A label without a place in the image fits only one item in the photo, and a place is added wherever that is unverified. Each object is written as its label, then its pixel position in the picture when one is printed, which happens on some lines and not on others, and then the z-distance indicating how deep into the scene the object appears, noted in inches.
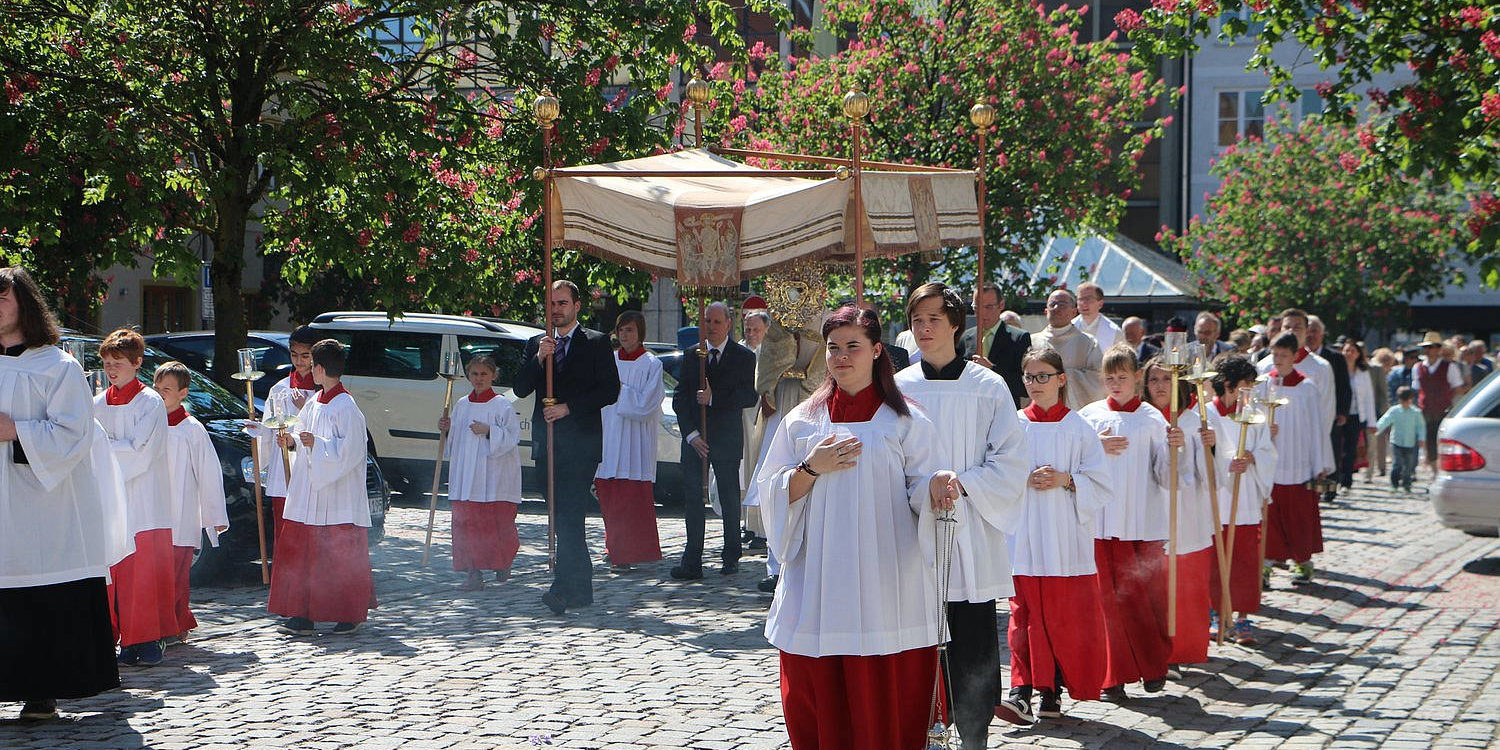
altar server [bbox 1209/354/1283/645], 373.1
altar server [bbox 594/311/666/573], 473.7
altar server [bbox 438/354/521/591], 450.3
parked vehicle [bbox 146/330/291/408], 660.7
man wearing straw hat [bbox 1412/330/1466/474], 845.8
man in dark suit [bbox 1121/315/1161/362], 562.3
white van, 638.5
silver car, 480.4
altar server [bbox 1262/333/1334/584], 460.1
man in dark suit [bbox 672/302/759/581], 464.1
